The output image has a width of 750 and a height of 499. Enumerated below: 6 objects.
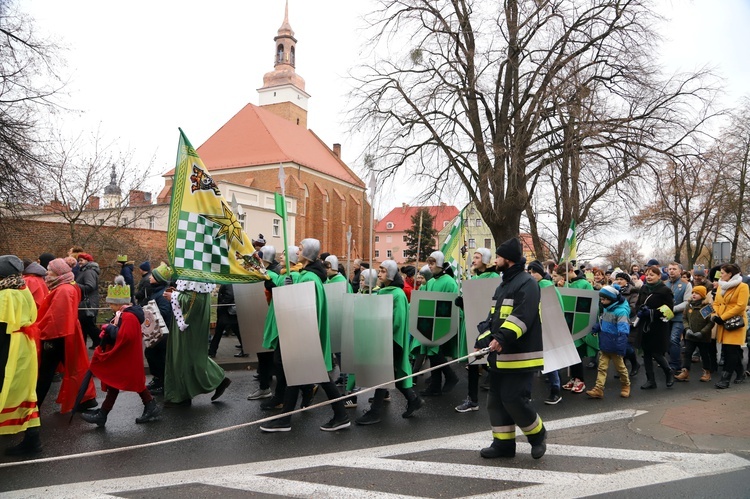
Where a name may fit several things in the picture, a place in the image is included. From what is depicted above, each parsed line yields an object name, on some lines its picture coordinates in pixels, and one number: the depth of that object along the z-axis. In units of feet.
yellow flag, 21.07
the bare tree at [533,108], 55.36
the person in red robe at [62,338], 19.70
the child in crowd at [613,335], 25.14
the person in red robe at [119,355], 19.61
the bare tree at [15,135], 47.21
